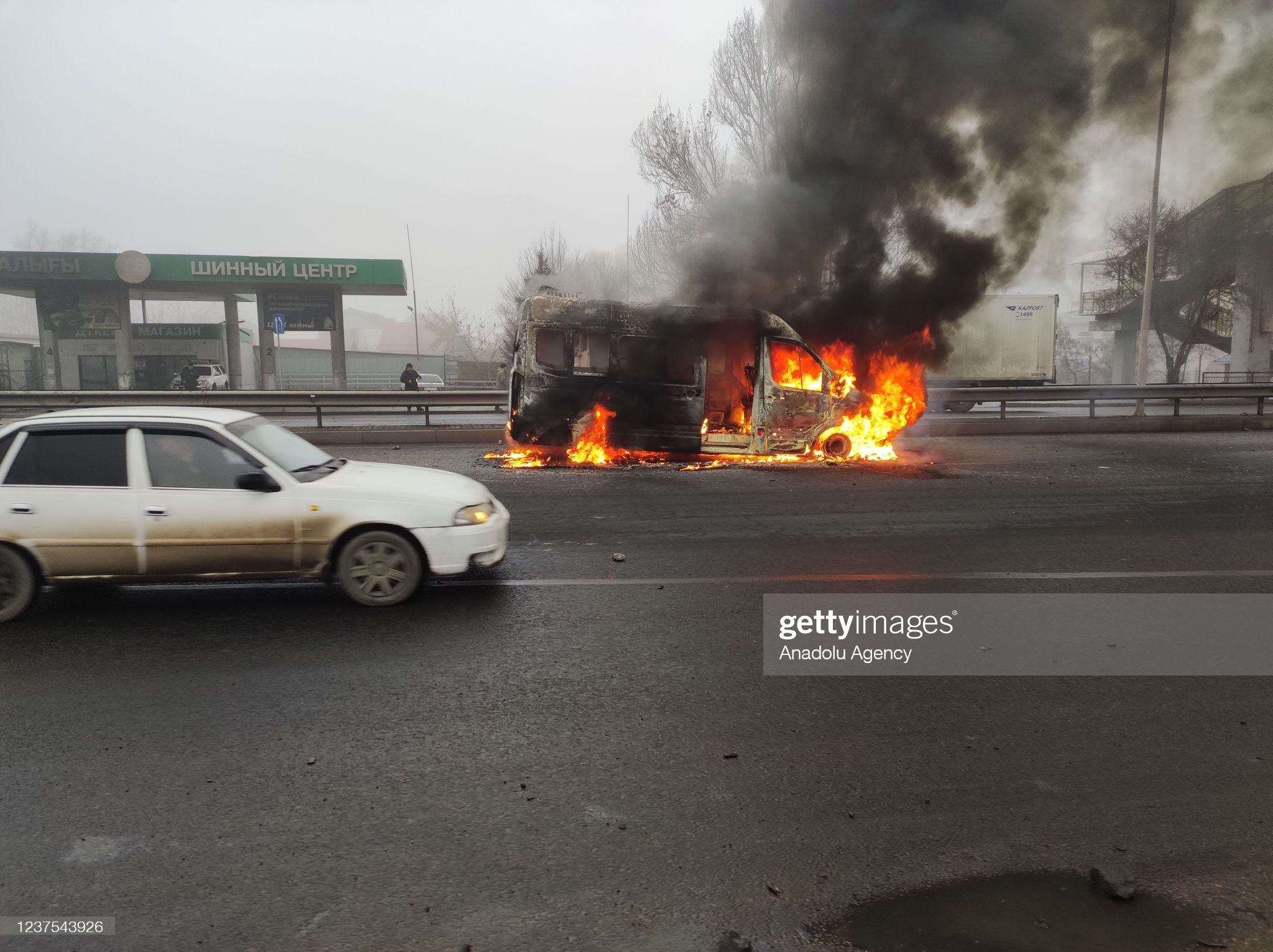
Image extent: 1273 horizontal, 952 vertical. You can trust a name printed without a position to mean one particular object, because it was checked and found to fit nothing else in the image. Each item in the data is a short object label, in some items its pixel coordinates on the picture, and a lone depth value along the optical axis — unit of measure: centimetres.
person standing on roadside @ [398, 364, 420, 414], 2439
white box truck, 2750
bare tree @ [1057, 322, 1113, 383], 6719
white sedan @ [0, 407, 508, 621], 521
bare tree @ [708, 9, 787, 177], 2231
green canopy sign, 3117
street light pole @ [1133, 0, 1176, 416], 1892
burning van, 1173
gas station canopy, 3153
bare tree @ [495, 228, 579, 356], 4356
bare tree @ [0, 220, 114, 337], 7200
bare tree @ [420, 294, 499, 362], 8206
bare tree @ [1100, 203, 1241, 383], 1770
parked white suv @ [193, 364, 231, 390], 3133
